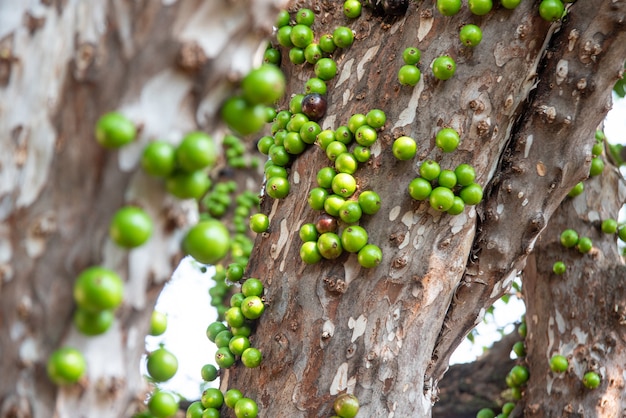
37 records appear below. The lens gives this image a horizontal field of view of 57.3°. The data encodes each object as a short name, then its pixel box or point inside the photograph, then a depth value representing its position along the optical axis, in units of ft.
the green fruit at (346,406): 7.13
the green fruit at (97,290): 3.45
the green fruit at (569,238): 11.65
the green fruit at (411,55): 8.09
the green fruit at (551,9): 7.84
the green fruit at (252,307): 7.98
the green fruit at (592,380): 10.61
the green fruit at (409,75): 7.95
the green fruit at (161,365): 4.33
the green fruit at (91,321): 3.61
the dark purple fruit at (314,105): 8.67
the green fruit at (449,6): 8.05
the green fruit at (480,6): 7.94
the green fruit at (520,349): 13.12
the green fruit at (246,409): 7.41
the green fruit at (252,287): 8.16
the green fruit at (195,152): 3.53
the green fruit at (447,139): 7.62
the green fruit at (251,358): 7.69
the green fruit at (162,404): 4.57
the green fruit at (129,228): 3.48
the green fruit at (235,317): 8.14
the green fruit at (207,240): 3.79
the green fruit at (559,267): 11.64
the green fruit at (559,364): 10.98
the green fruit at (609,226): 11.80
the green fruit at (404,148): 7.65
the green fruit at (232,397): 7.70
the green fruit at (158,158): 3.52
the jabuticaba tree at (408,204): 7.32
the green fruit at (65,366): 3.54
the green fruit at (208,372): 8.72
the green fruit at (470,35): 7.88
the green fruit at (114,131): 3.46
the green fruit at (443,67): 7.79
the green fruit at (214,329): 8.81
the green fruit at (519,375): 12.13
